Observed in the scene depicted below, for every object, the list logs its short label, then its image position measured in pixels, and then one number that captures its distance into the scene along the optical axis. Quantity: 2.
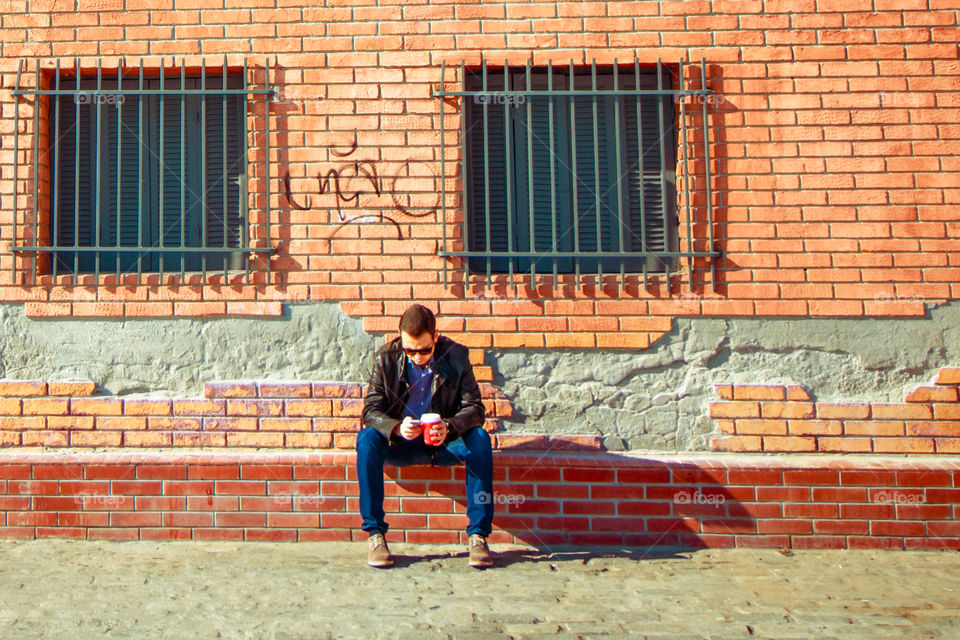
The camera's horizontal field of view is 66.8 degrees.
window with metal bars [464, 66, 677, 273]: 4.04
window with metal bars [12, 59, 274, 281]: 4.02
